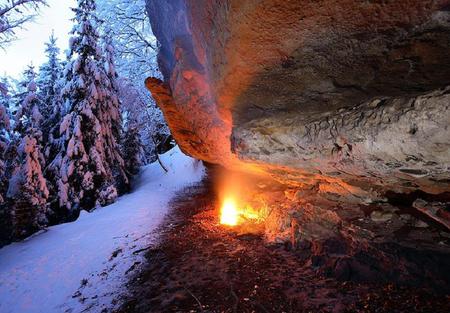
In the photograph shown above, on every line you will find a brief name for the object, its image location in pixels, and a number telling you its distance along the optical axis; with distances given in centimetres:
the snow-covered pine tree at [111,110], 1266
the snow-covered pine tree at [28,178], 818
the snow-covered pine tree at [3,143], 826
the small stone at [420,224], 380
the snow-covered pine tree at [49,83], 1341
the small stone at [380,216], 424
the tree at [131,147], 1612
